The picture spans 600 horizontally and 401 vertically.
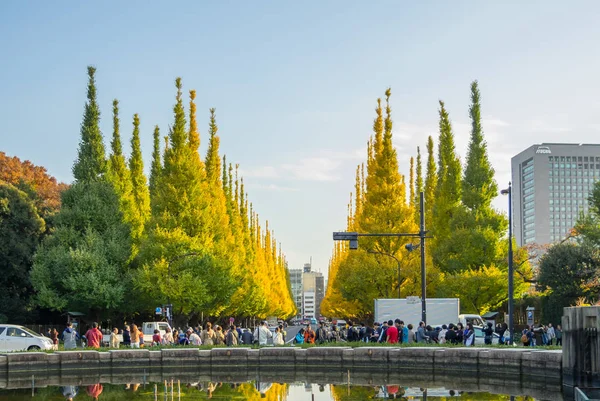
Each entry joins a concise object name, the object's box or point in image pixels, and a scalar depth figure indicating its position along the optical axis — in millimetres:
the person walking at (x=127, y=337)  30544
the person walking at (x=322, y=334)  32406
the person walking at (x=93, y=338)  28578
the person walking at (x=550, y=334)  32994
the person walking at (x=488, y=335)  29750
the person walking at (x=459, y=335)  29156
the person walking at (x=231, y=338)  30047
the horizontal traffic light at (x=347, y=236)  31641
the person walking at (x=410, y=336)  30422
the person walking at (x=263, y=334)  31283
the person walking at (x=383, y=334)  29953
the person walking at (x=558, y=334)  34684
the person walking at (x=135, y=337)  29356
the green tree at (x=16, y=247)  42812
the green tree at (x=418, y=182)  68538
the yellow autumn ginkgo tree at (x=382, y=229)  44344
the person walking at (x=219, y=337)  31095
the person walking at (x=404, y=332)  29297
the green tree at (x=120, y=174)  45875
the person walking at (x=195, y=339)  29875
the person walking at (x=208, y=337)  30359
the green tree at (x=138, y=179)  49844
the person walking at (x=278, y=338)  30528
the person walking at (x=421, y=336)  29388
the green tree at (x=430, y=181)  58638
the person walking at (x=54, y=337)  31261
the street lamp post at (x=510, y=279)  30158
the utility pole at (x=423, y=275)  32906
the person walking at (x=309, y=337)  31438
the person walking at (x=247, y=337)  30594
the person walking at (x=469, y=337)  28127
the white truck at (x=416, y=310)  34750
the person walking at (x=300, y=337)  31825
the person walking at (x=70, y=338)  29281
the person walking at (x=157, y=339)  30859
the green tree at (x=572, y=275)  43250
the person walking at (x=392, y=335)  28531
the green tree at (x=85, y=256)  39812
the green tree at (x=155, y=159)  56031
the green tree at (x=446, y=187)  48469
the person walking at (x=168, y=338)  30480
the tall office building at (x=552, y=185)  185000
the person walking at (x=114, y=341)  30239
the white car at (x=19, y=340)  30516
